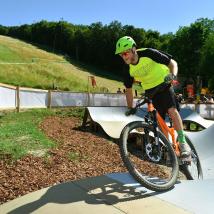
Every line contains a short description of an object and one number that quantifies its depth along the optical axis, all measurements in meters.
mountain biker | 3.42
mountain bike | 3.08
